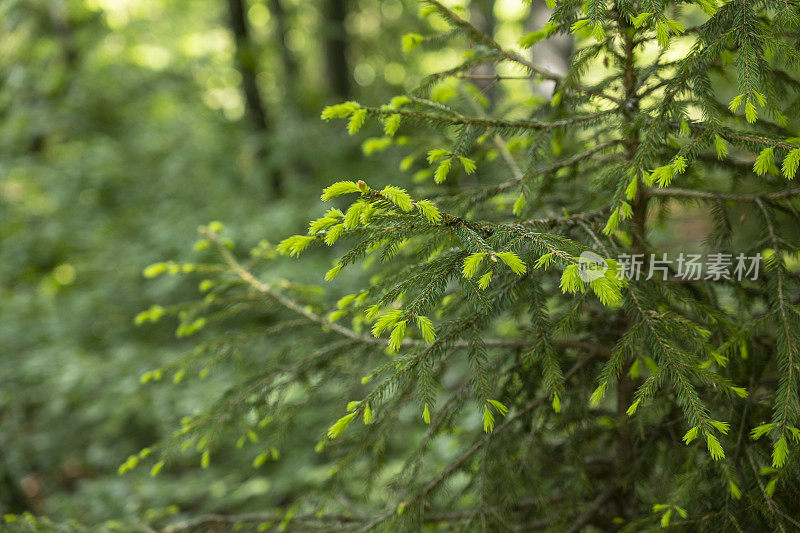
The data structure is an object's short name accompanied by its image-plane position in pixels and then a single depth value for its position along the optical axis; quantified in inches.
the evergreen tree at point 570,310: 50.3
